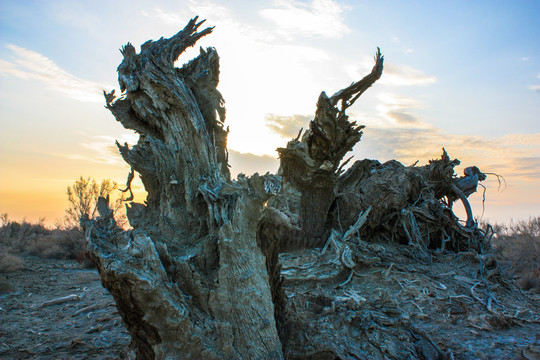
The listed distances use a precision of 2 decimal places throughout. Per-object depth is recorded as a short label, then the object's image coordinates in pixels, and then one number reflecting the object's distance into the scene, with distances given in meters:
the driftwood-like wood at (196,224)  2.69
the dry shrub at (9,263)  8.57
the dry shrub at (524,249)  8.28
